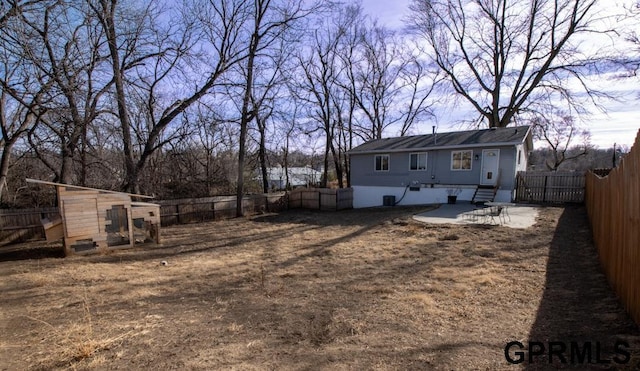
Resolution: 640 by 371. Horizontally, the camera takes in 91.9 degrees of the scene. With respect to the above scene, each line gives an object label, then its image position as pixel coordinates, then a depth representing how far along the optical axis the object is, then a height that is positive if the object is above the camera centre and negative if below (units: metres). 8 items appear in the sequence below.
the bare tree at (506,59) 20.03 +7.78
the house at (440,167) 14.57 +0.10
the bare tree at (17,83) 5.91 +2.05
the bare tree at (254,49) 14.12 +5.59
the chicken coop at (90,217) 7.41 -1.18
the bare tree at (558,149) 29.45 +2.10
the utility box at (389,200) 17.38 -1.76
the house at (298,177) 29.05 -0.71
